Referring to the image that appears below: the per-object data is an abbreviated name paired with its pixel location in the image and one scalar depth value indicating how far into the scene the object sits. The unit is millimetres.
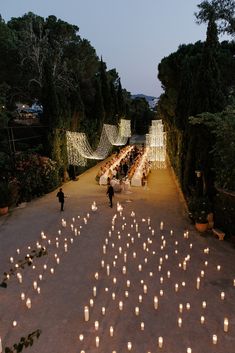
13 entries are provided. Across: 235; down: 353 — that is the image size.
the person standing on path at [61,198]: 17050
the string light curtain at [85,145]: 26289
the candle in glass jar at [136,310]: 7863
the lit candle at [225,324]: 7182
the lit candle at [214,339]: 6754
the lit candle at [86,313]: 7684
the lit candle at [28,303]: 8289
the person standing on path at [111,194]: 17906
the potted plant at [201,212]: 13758
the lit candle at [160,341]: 6626
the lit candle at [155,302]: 8102
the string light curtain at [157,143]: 24234
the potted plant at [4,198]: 16811
